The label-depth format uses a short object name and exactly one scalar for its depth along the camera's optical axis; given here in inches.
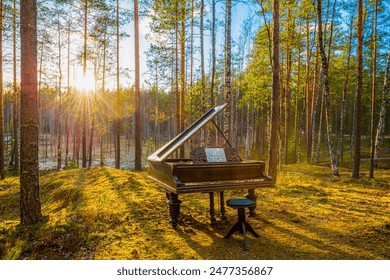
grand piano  192.1
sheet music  226.5
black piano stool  181.6
